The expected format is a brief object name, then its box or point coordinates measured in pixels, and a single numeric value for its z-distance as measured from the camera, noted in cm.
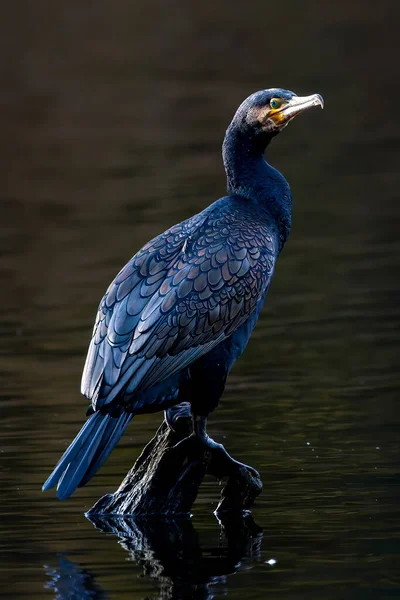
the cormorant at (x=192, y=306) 1439
